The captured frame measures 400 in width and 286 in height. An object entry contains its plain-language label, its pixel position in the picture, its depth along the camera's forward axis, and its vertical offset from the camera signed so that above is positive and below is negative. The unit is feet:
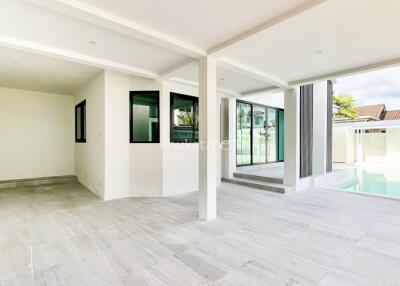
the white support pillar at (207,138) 11.56 +0.13
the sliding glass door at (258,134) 26.32 +0.84
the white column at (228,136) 23.11 +0.47
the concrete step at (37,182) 19.42 -3.79
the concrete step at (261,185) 17.78 -3.98
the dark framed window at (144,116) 16.56 +1.90
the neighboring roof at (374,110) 56.34 +7.80
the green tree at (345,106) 49.37 +7.69
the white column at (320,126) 21.13 +1.33
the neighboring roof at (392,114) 55.03 +6.47
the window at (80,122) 20.30 +1.88
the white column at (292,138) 18.42 +0.17
